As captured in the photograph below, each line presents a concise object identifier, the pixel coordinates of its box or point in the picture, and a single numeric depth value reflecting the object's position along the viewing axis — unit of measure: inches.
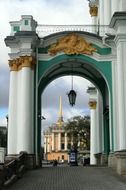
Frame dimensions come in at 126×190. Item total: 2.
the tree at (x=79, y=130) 2577.0
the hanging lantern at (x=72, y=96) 1109.6
